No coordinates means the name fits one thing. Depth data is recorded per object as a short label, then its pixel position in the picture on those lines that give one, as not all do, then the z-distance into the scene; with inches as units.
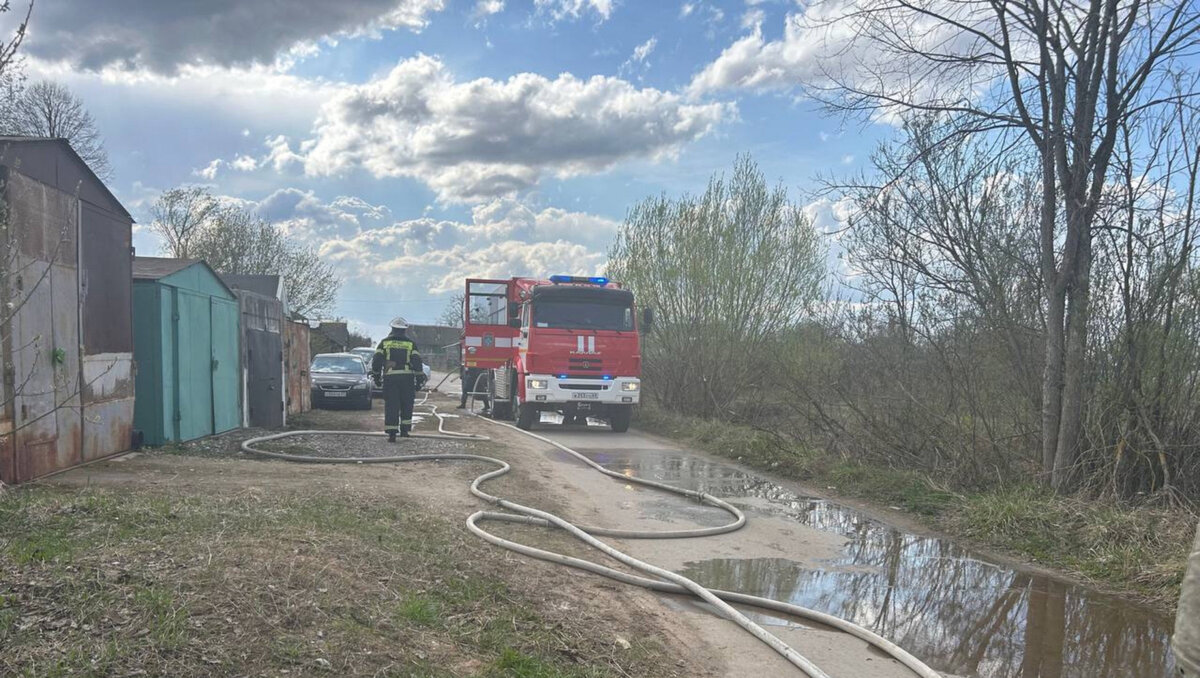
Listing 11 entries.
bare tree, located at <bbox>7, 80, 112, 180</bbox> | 1142.3
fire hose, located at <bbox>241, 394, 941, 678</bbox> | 165.6
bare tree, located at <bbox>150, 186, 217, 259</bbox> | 1523.1
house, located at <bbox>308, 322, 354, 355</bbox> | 1456.7
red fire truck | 597.6
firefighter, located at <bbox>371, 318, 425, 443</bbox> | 468.8
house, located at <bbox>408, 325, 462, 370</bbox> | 2399.1
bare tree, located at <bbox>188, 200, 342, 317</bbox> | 1540.4
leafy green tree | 695.7
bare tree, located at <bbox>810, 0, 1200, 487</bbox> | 292.0
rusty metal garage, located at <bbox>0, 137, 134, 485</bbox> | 281.4
